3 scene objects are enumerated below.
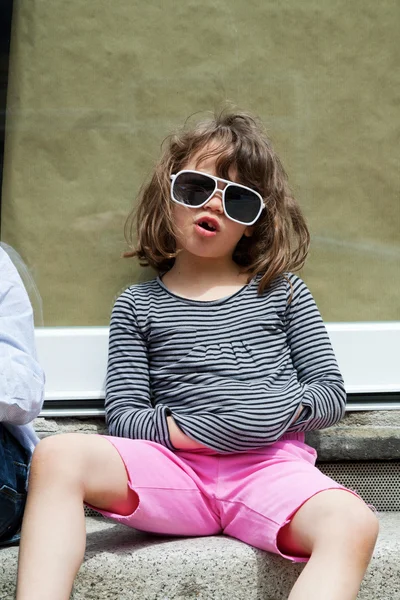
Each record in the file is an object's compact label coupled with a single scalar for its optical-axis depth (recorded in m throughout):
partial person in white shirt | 3.98
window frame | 4.29
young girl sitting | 3.95
